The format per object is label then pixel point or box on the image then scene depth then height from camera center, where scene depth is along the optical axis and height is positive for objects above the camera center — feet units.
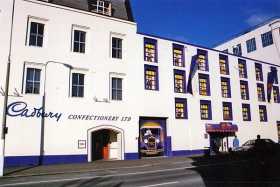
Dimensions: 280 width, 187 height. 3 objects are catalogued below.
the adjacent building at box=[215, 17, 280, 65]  140.97 +50.48
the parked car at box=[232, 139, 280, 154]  82.87 -4.44
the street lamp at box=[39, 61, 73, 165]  67.97 +0.55
